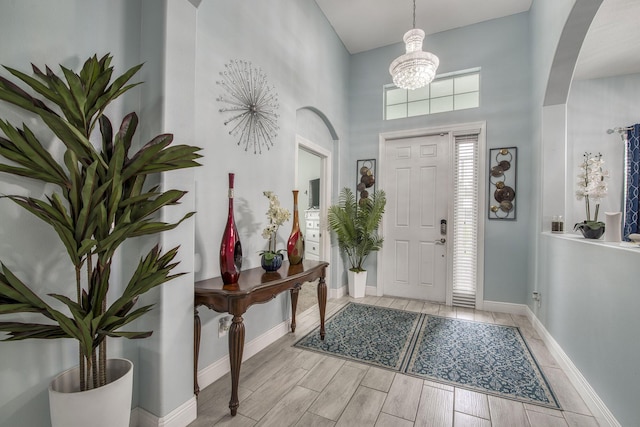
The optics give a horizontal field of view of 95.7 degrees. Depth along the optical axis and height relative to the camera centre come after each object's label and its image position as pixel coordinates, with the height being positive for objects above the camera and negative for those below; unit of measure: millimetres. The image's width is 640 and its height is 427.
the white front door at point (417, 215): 4016 +0
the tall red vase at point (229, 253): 1894 -267
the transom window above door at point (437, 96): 3955 +1712
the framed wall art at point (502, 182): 3631 +438
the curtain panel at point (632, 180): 3693 +497
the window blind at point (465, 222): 3871 -77
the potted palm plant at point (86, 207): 1056 +13
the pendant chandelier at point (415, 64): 2879 +1535
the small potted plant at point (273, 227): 2258 -113
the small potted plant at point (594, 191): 2186 +218
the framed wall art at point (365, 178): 4383 +560
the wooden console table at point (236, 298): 1725 -534
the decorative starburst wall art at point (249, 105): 2238 +912
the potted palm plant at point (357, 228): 4012 -191
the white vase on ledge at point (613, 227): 1930 -58
